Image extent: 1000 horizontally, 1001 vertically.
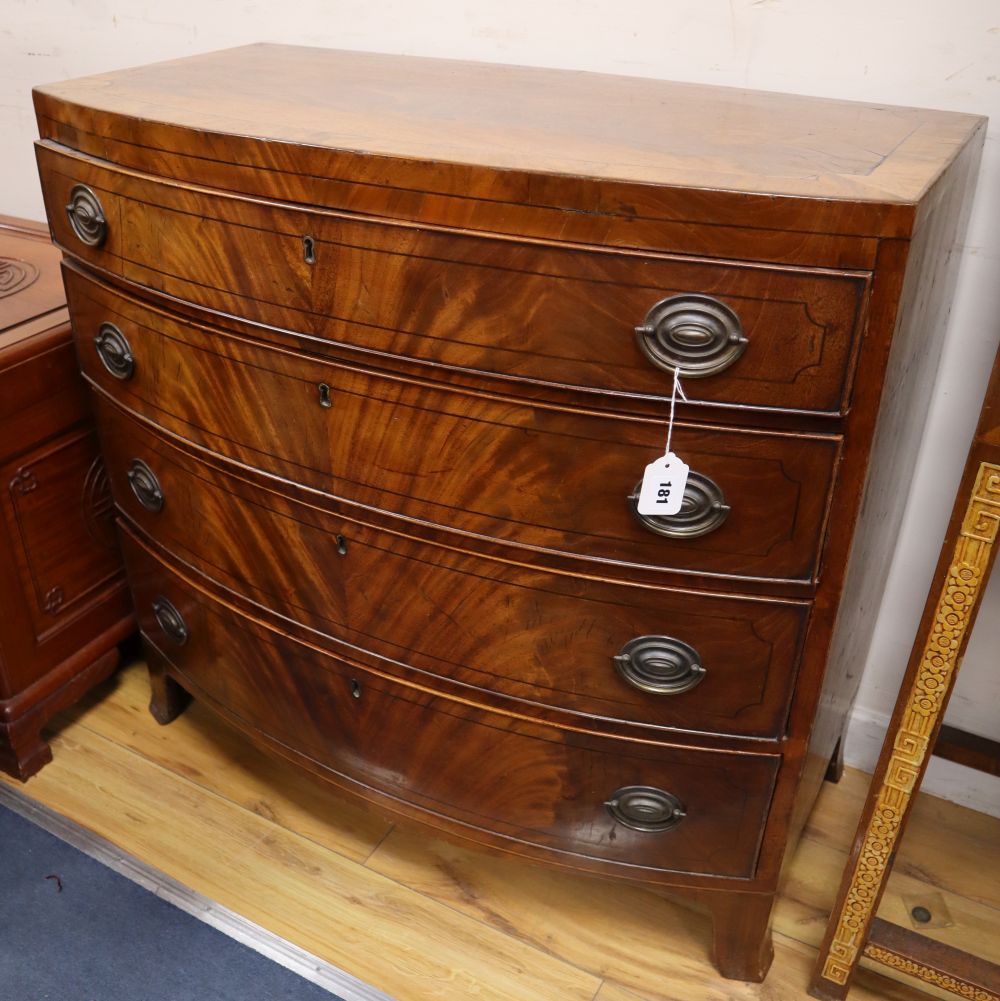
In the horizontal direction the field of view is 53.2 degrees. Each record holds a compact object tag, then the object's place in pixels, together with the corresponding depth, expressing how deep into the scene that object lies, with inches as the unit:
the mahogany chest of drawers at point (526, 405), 34.4
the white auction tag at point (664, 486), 36.7
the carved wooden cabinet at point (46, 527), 58.9
